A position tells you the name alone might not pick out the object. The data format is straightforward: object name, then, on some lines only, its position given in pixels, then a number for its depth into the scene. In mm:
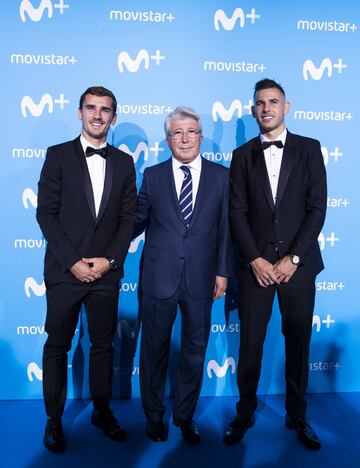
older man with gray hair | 2600
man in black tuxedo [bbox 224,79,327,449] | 2617
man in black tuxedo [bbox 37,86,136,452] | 2541
